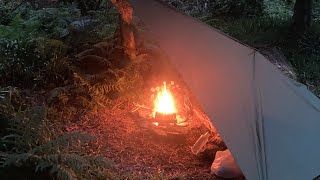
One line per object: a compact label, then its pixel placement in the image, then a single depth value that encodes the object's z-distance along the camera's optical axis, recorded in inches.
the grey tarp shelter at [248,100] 101.8
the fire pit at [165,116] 140.9
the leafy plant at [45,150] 97.9
